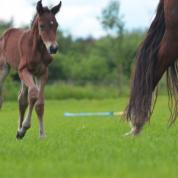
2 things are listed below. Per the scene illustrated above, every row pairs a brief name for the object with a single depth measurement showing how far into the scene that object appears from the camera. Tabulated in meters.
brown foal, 21.92
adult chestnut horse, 19.67
